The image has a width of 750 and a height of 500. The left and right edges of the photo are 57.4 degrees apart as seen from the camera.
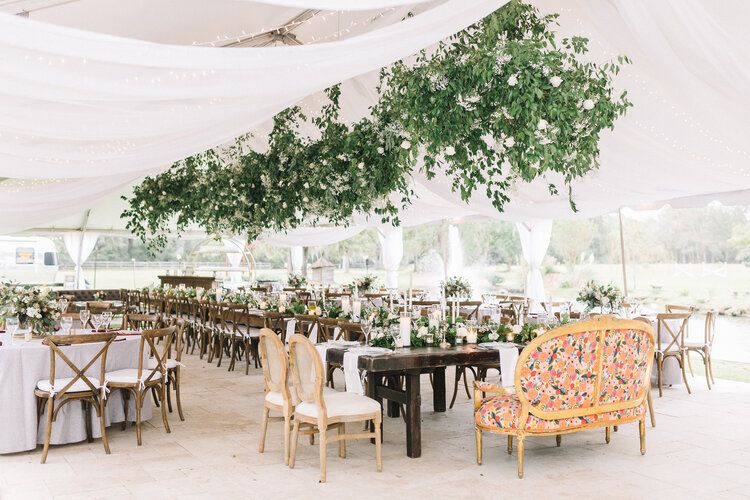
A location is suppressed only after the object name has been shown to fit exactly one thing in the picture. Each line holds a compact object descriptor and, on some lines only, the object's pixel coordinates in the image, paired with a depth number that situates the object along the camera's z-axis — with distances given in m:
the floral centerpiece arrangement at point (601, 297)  8.49
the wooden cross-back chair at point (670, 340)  7.69
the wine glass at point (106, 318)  6.36
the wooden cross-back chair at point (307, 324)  7.90
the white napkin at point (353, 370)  5.18
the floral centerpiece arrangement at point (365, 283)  12.87
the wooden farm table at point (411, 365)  5.05
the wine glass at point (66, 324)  6.36
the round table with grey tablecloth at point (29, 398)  5.35
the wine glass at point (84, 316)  6.60
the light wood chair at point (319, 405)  4.71
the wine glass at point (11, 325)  6.06
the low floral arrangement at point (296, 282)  16.11
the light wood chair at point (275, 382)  5.07
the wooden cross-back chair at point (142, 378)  5.62
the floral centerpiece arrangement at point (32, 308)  6.01
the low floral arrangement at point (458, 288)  11.90
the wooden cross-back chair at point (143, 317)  6.76
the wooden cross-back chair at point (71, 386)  5.22
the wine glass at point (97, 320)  6.29
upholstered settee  4.70
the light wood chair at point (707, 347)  7.95
